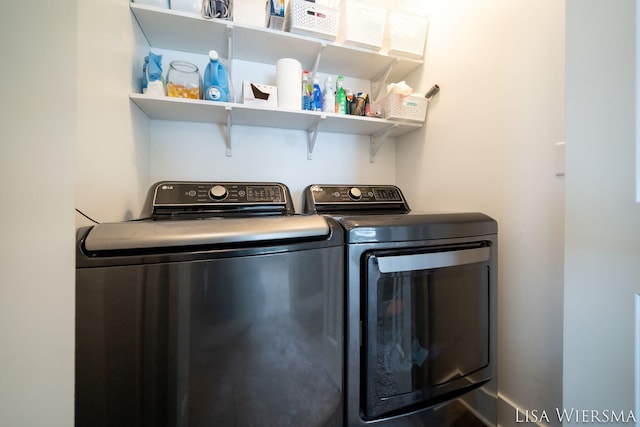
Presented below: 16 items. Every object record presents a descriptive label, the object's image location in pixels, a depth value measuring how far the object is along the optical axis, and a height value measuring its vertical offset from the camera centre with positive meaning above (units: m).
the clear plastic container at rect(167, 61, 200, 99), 1.15 +0.61
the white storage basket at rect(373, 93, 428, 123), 1.38 +0.60
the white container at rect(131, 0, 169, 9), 1.06 +0.89
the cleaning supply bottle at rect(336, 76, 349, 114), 1.41 +0.64
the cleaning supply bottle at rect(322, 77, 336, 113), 1.36 +0.62
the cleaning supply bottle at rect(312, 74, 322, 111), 1.36 +0.63
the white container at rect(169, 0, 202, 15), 1.08 +0.91
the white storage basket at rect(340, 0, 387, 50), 1.29 +1.00
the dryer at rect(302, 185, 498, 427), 0.79 -0.39
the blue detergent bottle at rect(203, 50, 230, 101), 1.16 +0.62
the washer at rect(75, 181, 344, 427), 0.55 -0.29
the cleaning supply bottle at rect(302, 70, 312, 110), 1.36 +0.63
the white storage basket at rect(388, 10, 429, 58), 1.37 +1.02
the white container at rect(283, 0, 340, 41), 1.19 +0.95
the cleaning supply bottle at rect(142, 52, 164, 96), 1.07 +0.59
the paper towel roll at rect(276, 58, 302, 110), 1.25 +0.66
